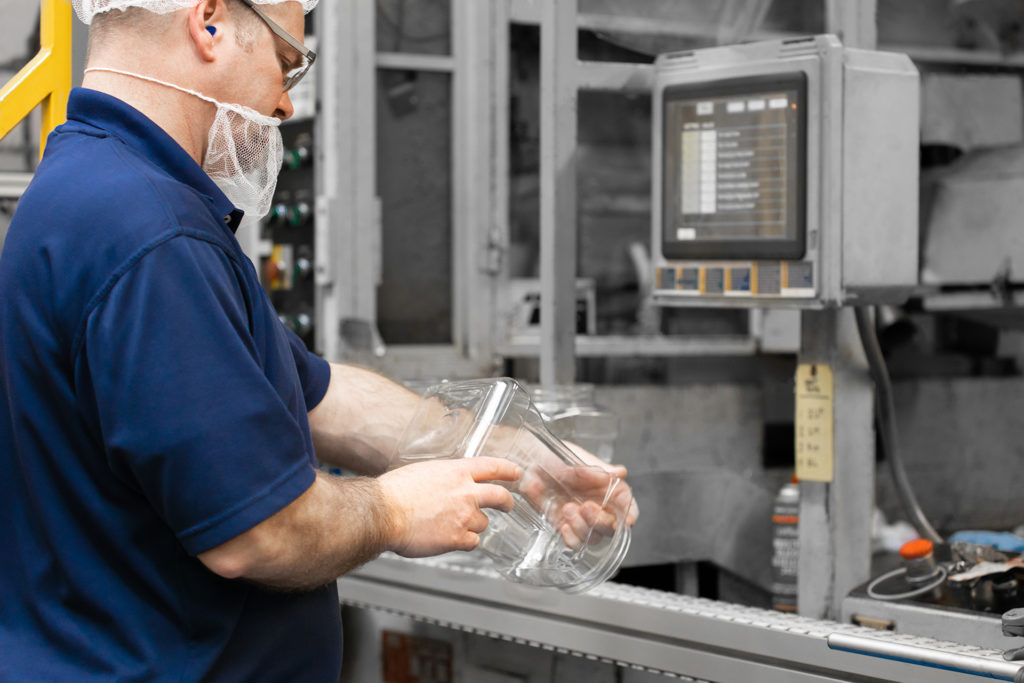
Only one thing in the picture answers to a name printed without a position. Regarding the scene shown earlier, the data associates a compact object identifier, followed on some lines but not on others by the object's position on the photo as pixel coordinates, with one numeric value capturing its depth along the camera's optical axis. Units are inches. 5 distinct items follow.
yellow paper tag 142.2
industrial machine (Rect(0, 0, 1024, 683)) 132.2
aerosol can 145.4
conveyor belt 127.7
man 108.5
